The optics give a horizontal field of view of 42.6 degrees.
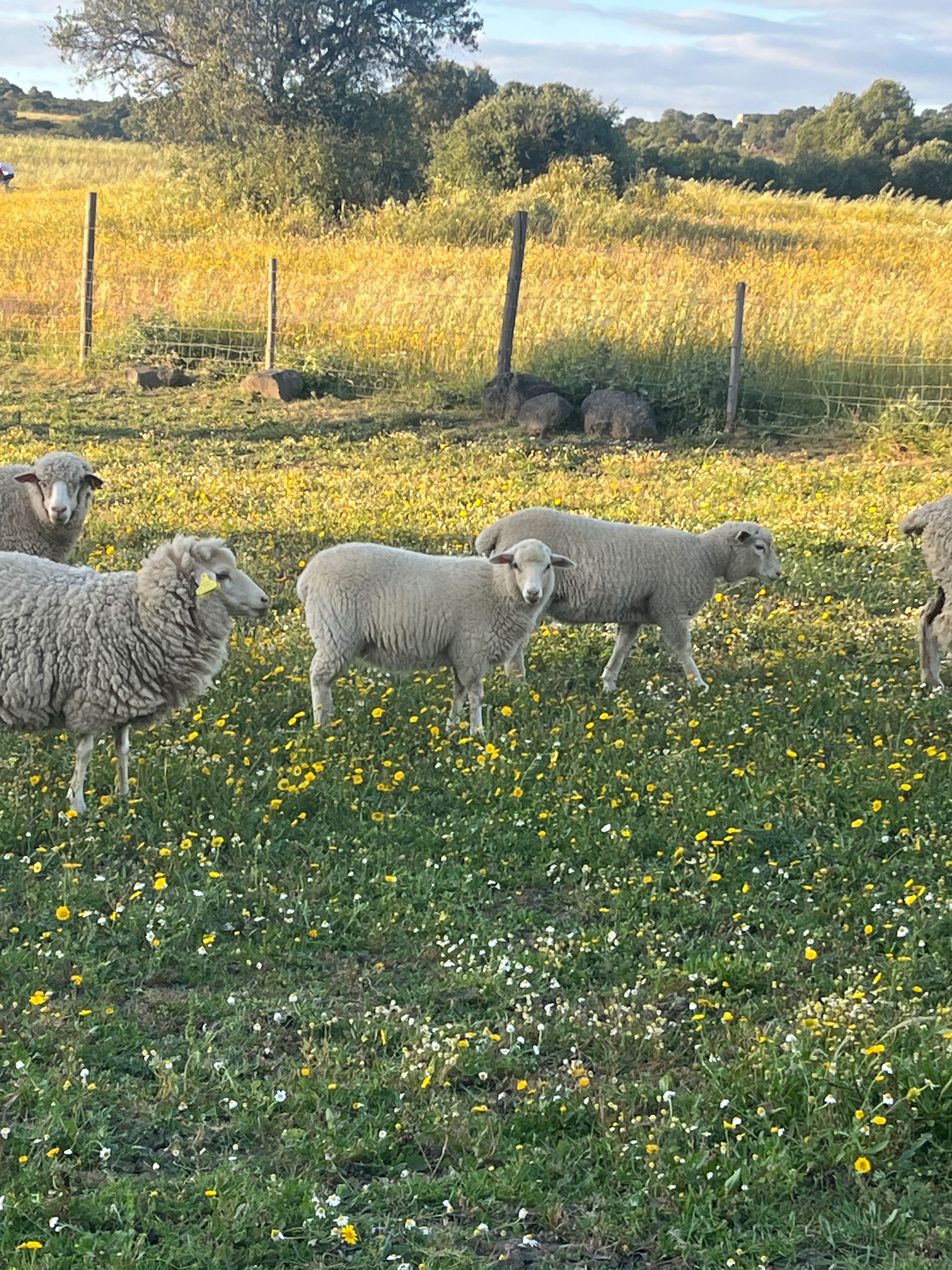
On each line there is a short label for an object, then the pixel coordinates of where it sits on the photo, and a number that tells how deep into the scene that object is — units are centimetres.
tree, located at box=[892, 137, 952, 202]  4853
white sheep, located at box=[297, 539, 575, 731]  673
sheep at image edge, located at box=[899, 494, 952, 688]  719
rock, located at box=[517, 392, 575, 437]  1419
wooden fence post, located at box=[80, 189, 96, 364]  1752
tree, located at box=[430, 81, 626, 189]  3288
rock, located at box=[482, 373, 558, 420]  1471
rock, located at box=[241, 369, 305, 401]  1562
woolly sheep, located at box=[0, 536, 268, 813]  567
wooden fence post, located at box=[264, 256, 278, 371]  1648
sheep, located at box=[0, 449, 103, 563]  791
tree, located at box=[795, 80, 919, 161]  5359
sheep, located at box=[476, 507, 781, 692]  757
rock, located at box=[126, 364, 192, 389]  1619
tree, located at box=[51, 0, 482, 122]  3394
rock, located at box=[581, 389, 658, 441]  1399
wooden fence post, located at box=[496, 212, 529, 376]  1549
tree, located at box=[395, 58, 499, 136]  3766
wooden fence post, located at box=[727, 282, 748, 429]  1423
